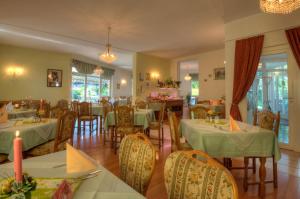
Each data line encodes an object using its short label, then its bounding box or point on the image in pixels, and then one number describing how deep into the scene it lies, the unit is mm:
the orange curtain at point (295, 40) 3815
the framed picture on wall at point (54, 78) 7896
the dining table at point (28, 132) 2213
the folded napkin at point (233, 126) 2342
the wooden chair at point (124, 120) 3791
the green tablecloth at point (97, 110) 5859
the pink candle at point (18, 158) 659
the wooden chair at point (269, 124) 2370
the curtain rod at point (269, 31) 3925
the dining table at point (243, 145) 2191
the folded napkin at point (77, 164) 1111
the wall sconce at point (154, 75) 8891
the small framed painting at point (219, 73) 7613
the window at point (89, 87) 9383
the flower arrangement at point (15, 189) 671
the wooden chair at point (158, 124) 4292
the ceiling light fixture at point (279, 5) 2504
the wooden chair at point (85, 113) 5453
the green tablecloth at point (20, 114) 3842
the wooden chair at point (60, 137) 2471
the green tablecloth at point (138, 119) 4141
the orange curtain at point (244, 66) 4445
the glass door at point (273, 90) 4242
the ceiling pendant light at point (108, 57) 5277
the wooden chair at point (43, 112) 2760
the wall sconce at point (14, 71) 6809
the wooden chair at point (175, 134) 2541
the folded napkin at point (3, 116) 2686
